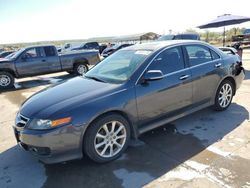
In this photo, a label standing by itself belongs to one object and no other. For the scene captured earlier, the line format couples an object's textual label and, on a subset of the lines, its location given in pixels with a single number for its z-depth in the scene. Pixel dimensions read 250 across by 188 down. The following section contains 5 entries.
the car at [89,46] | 21.13
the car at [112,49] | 17.72
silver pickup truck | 8.22
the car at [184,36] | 12.59
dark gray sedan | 2.51
